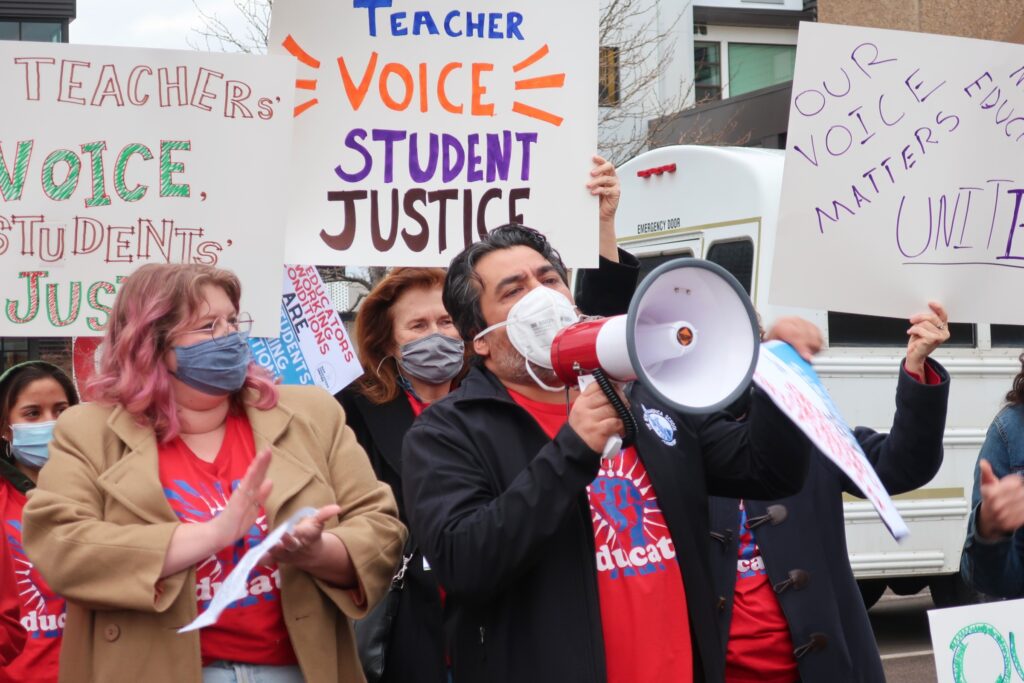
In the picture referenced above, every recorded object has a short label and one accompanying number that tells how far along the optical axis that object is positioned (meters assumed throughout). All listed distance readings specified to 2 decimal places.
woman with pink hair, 2.74
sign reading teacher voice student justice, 4.23
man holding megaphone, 2.60
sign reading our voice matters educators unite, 3.47
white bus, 7.93
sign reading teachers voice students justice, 3.99
